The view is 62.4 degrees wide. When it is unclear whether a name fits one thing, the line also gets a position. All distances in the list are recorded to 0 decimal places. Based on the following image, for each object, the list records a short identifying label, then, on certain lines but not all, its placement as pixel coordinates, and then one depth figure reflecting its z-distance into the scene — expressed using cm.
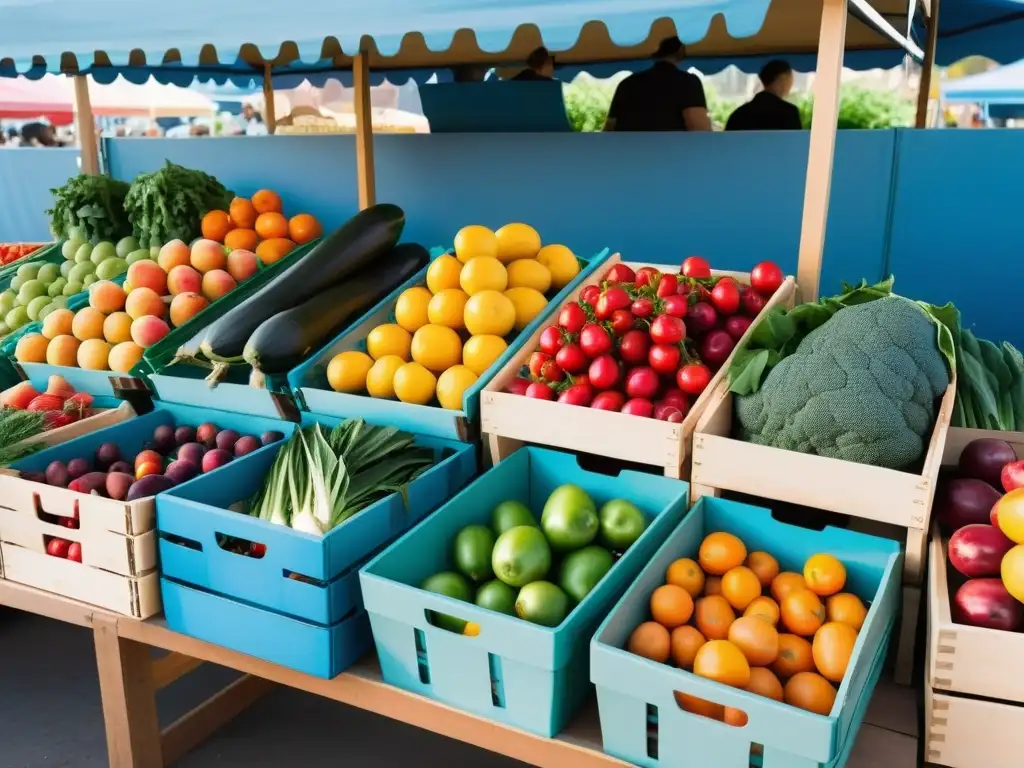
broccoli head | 152
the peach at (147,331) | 245
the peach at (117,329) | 253
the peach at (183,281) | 269
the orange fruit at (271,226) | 307
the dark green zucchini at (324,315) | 216
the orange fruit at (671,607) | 137
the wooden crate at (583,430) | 168
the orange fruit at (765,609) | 138
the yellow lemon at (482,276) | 216
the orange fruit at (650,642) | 131
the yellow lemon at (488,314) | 208
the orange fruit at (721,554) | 150
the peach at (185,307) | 257
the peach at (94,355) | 248
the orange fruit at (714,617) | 137
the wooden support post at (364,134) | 323
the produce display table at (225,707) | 133
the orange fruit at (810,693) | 122
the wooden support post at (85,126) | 396
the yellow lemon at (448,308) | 216
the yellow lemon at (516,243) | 232
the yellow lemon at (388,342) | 216
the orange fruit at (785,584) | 146
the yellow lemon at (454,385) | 197
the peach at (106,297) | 265
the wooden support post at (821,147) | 189
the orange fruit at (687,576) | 146
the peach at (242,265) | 281
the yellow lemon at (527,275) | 226
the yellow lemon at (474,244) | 224
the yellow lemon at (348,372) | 211
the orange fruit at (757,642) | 130
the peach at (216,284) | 270
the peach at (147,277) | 271
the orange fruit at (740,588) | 144
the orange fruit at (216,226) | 311
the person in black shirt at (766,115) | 427
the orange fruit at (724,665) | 122
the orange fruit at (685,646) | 133
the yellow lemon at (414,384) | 203
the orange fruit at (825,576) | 143
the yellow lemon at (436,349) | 209
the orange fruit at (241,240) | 301
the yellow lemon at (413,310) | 222
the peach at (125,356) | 240
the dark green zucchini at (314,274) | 225
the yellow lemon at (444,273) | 222
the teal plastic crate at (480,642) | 127
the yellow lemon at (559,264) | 236
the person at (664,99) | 426
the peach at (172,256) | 282
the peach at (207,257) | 280
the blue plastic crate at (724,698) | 111
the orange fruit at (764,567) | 151
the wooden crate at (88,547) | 163
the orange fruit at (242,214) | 313
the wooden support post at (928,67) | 423
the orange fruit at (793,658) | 132
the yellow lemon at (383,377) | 207
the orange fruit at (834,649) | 128
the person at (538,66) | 438
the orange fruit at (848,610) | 138
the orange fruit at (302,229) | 309
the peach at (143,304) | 257
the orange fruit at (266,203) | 319
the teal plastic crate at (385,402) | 192
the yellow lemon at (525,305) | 218
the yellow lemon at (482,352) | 203
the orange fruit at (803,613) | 139
